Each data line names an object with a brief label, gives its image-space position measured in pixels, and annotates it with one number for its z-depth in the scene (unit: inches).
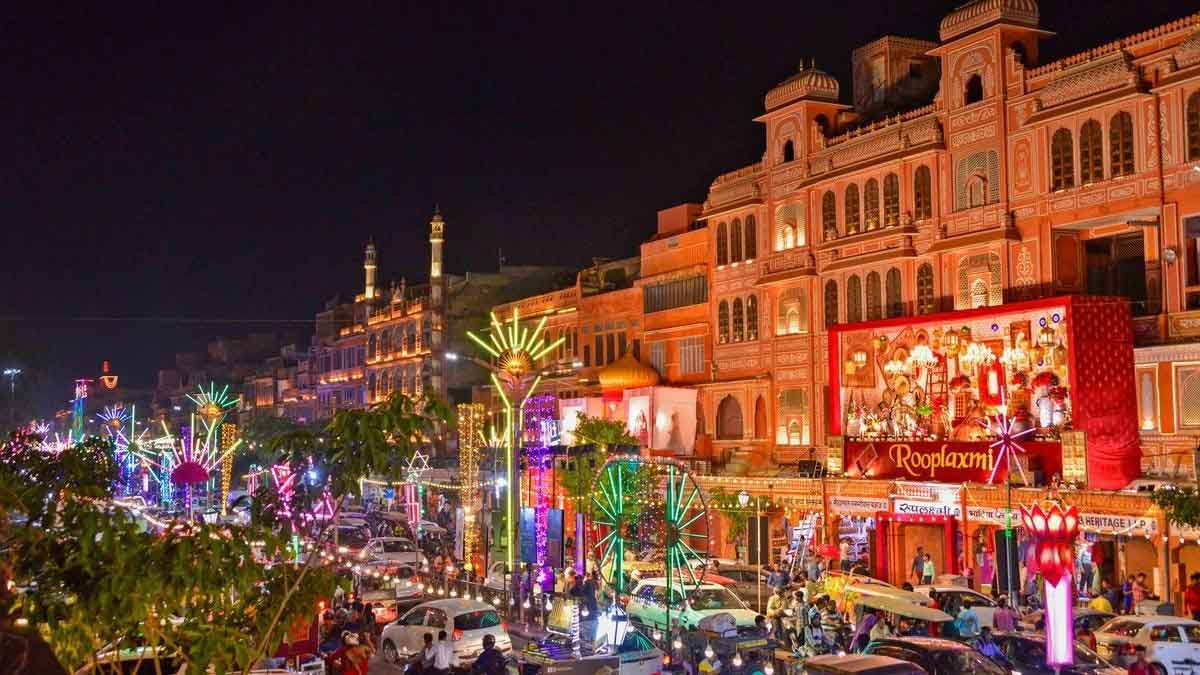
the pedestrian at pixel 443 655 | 810.8
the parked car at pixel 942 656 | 701.3
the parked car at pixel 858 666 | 627.8
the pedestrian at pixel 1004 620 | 930.1
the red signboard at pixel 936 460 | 1266.0
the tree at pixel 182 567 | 365.4
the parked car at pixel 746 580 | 1240.2
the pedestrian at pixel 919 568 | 1314.0
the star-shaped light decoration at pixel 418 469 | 2112.5
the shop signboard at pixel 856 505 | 1414.9
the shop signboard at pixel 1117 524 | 1113.4
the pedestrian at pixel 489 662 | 775.7
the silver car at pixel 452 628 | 960.9
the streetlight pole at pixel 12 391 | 2656.0
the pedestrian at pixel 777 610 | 991.0
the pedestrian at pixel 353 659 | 742.5
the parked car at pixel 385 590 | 1235.2
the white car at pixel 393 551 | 1523.1
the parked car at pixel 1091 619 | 932.0
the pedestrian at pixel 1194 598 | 1002.2
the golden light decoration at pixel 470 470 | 1552.7
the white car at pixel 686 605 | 1021.8
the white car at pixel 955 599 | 1019.3
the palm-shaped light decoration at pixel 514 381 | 1283.2
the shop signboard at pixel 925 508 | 1306.6
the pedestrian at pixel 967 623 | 917.6
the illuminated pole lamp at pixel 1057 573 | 687.7
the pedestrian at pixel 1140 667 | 669.9
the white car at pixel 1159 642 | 837.2
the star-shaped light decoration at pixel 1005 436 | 1218.0
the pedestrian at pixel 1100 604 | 1027.9
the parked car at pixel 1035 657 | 780.6
